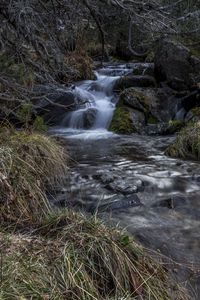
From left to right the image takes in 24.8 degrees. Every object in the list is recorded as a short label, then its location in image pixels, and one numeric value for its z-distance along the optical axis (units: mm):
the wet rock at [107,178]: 6703
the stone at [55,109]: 12492
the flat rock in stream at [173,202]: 5816
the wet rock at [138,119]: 11651
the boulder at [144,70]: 14575
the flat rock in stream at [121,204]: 5564
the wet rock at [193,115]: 11117
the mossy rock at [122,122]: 11555
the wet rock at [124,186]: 6238
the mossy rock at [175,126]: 11336
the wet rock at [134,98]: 12422
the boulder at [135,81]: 13734
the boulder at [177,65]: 13141
